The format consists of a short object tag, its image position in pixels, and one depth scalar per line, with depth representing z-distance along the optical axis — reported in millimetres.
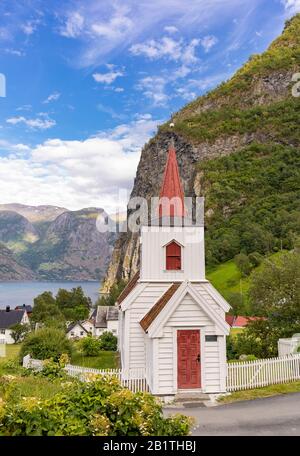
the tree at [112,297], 108244
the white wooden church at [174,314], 14953
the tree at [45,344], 21598
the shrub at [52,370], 12403
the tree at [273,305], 21806
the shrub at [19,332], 69125
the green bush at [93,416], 5836
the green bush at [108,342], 36375
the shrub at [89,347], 32094
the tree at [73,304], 90062
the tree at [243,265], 81750
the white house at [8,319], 81562
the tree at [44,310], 75438
